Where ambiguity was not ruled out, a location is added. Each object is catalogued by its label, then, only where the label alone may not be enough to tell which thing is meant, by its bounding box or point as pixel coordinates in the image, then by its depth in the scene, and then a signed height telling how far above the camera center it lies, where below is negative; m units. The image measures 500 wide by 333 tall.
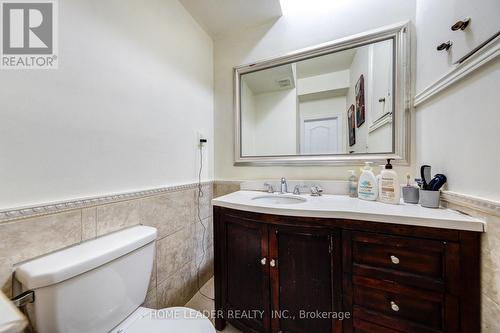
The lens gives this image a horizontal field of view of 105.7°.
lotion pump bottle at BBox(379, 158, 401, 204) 1.00 -0.12
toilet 0.58 -0.44
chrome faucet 1.42 -0.16
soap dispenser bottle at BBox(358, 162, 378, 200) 1.08 -0.12
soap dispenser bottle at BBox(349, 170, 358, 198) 1.22 -0.14
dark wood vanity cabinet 0.70 -0.50
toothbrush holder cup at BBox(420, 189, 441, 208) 0.87 -0.16
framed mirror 1.20 +0.46
